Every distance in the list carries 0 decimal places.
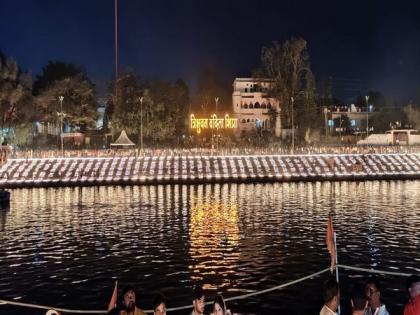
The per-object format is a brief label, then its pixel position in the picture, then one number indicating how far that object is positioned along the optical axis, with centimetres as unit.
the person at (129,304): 1147
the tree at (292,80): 11119
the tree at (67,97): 10519
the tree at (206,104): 15362
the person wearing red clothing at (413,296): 1028
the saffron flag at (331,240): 1599
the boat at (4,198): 5365
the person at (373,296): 1190
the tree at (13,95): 9494
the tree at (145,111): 10675
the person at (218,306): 1198
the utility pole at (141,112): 9772
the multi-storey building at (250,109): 13975
